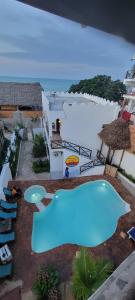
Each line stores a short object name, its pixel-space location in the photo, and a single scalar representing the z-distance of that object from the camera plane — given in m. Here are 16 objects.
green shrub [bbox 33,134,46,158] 11.77
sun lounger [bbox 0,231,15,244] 5.91
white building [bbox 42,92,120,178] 9.07
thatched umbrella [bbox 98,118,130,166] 8.89
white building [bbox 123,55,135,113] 12.97
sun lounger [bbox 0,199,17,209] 7.14
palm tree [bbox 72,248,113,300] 3.72
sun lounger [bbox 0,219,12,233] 6.29
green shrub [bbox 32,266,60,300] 4.57
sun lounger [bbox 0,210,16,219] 6.75
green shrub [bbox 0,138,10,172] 9.32
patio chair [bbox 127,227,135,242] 6.25
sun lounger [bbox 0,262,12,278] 4.99
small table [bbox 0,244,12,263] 5.34
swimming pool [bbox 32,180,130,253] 6.69
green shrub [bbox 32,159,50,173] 10.18
